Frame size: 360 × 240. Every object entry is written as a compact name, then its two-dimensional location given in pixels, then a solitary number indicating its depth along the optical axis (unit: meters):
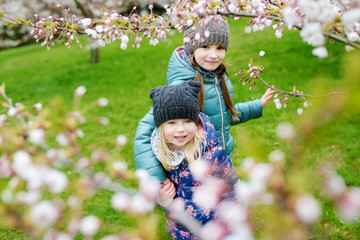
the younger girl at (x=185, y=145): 2.14
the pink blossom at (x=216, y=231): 0.74
